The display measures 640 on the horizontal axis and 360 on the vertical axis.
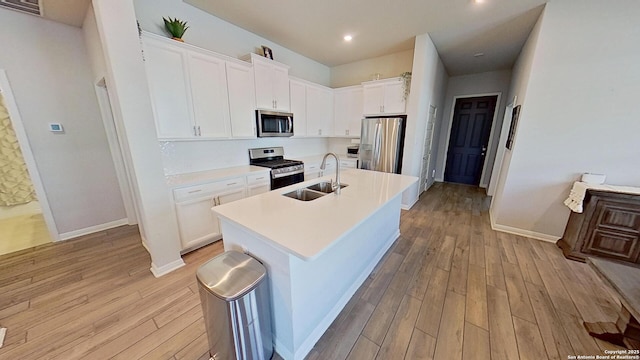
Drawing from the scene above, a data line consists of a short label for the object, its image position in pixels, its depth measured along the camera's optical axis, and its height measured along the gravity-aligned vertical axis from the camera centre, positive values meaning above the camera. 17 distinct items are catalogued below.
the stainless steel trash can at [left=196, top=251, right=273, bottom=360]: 1.07 -0.91
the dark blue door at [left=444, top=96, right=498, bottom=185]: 5.21 -0.08
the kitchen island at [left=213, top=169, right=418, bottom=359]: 1.16 -0.71
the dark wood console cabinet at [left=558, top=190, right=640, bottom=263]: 2.10 -0.97
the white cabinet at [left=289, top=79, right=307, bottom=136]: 3.71 +0.54
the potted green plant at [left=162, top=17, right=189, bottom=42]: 2.33 +1.19
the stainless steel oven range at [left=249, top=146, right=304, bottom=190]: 3.16 -0.47
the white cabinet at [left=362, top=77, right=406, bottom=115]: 3.70 +0.70
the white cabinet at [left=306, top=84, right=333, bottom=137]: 4.10 +0.50
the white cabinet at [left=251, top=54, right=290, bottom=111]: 3.08 +0.79
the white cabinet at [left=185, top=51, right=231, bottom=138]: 2.47 +0.49
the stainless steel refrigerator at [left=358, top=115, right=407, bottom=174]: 3.72 -0.14
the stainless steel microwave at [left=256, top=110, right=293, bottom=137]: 3.16 +0.18
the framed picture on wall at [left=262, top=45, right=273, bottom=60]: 3.32 +1.30
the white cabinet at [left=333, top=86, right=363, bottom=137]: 4.32 +0.51
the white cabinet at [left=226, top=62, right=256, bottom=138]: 2.81 +0.49
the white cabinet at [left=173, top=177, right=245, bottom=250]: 2.29 -0.82
